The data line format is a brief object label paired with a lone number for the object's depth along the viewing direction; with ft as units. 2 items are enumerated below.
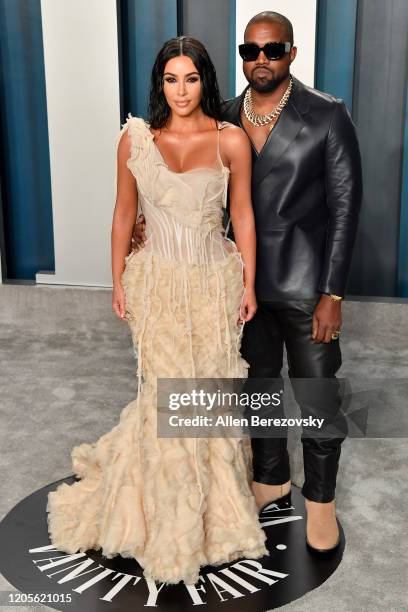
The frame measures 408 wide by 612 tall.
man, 7.88
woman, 7.94
